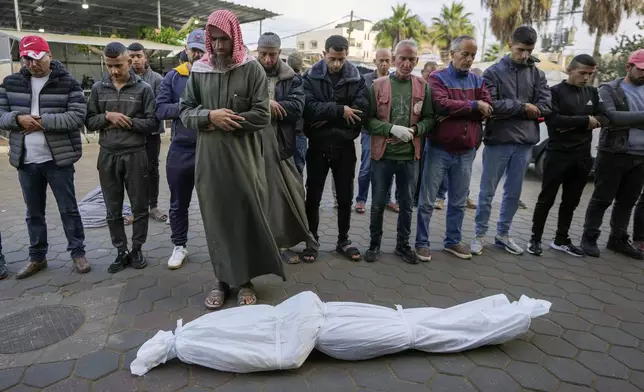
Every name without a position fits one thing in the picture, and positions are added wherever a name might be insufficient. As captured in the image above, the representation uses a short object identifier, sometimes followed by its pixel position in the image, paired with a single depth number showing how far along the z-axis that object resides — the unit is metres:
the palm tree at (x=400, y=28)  42.46
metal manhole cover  2.77
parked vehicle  8.25
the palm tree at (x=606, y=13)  17.00
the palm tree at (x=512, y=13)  19.88
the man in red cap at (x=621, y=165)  4.27
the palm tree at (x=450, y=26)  41.00
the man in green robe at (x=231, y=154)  2.98
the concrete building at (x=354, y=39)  51.74
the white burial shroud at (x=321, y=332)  2.46
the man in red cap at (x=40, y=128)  3.43
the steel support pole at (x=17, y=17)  12.29
